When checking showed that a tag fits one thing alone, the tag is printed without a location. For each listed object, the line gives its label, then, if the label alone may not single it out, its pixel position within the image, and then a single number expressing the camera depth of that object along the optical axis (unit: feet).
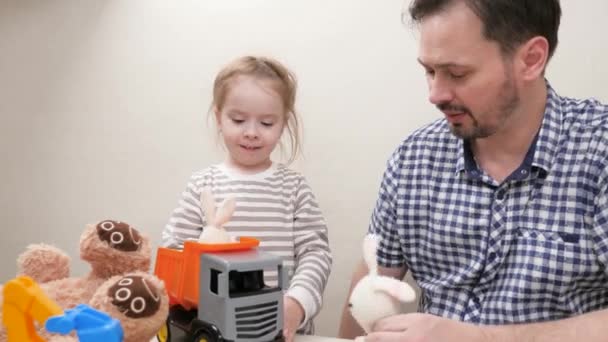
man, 2.80
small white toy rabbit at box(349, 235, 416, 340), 2.36
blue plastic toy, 1.64
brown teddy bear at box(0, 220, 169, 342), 1.83
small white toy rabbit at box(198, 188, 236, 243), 2.54
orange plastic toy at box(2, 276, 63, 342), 1.79
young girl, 3.44
